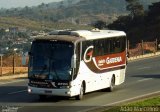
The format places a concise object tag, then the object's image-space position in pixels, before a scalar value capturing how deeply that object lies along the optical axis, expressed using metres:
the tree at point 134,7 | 145.12
